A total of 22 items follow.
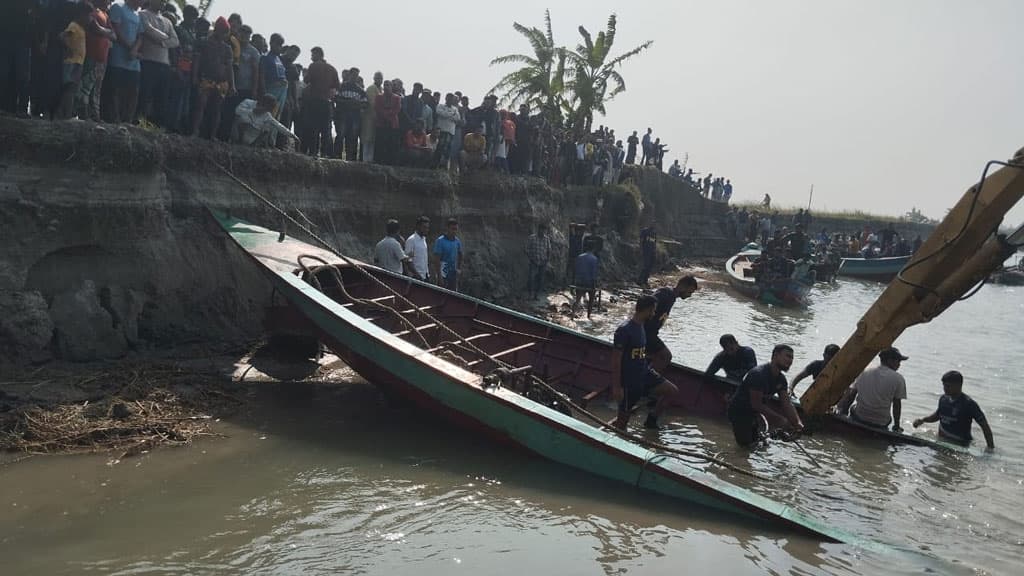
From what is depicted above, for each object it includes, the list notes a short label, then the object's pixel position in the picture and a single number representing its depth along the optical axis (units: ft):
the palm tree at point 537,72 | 70.33
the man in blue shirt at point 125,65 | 26.45
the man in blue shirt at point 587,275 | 43.79
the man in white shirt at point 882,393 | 24.11
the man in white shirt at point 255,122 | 32.22
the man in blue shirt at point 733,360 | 25.36
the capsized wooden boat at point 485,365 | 16.67
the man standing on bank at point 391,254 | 31.27
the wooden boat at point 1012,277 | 115.65
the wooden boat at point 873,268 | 96.68
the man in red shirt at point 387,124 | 40.40
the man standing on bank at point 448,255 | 33.91
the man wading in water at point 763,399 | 20.76
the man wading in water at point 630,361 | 20.01
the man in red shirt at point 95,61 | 25.48
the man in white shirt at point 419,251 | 31.81
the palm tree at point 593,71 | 71.05
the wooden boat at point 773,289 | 62.80
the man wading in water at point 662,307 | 23.70
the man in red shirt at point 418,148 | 42.78
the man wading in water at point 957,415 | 24.50
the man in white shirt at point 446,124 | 44.47
